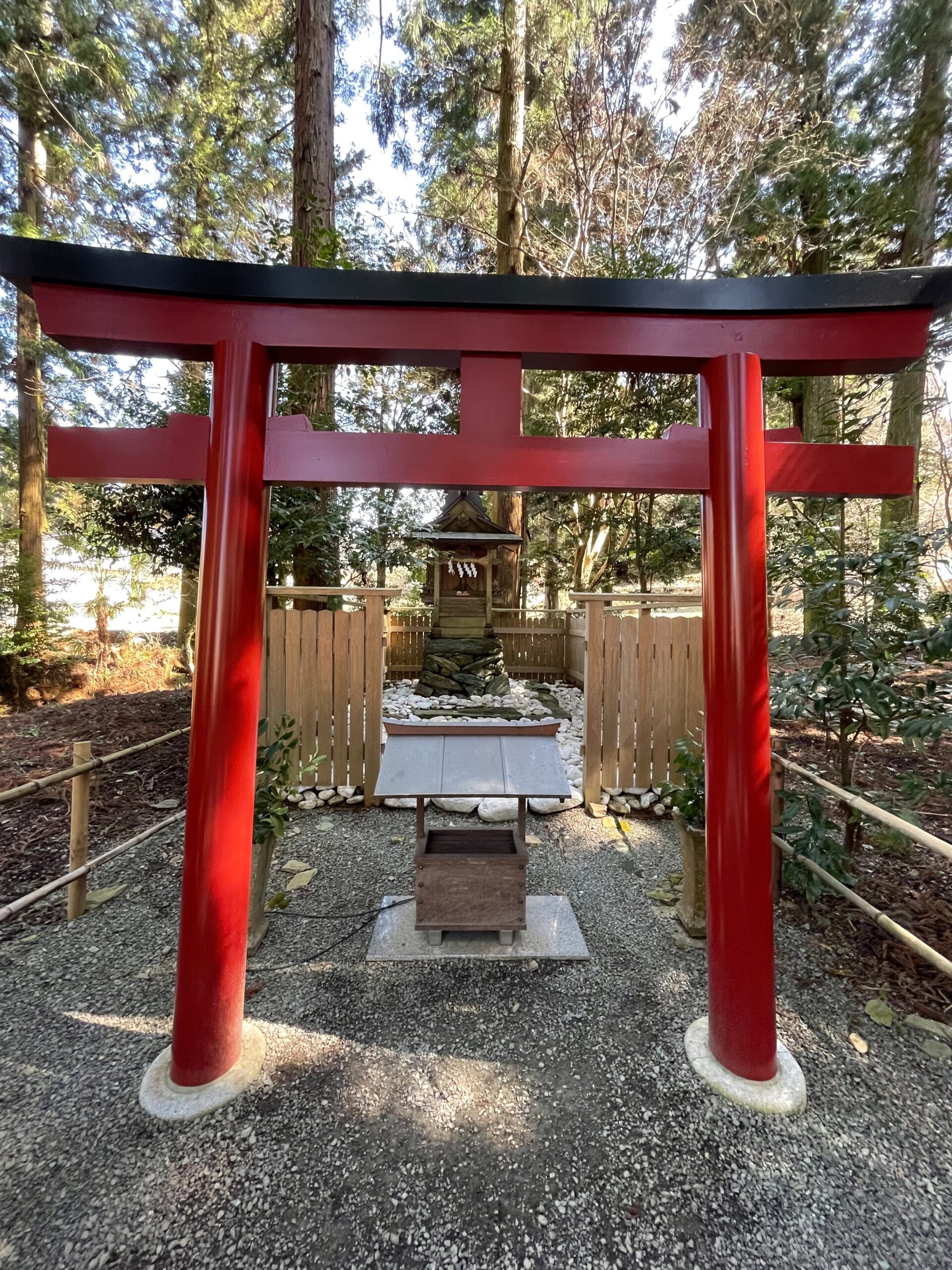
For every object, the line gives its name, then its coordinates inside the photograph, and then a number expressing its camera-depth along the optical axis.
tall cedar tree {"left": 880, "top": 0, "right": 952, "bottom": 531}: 6.53
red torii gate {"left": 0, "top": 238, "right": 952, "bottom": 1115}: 1.90
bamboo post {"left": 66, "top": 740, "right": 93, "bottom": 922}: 2.81
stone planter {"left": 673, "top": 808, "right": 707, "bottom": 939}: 2.77
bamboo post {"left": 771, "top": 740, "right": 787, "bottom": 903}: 2.90
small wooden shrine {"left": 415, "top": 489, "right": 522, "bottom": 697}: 7.84
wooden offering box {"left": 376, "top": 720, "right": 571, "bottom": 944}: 2.48
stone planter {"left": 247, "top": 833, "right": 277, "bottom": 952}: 2.67
